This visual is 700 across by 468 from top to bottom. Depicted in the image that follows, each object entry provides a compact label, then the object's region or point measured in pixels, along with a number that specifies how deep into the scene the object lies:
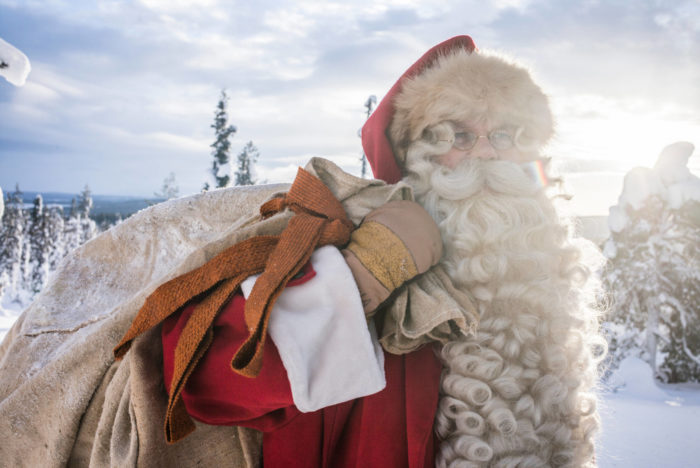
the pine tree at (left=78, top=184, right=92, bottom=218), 61.22
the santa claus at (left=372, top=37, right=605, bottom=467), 1.59
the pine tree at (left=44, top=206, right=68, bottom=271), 40.83
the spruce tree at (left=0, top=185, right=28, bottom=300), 37.38
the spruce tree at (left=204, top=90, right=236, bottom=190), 19.91
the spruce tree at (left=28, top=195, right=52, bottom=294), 37.97
